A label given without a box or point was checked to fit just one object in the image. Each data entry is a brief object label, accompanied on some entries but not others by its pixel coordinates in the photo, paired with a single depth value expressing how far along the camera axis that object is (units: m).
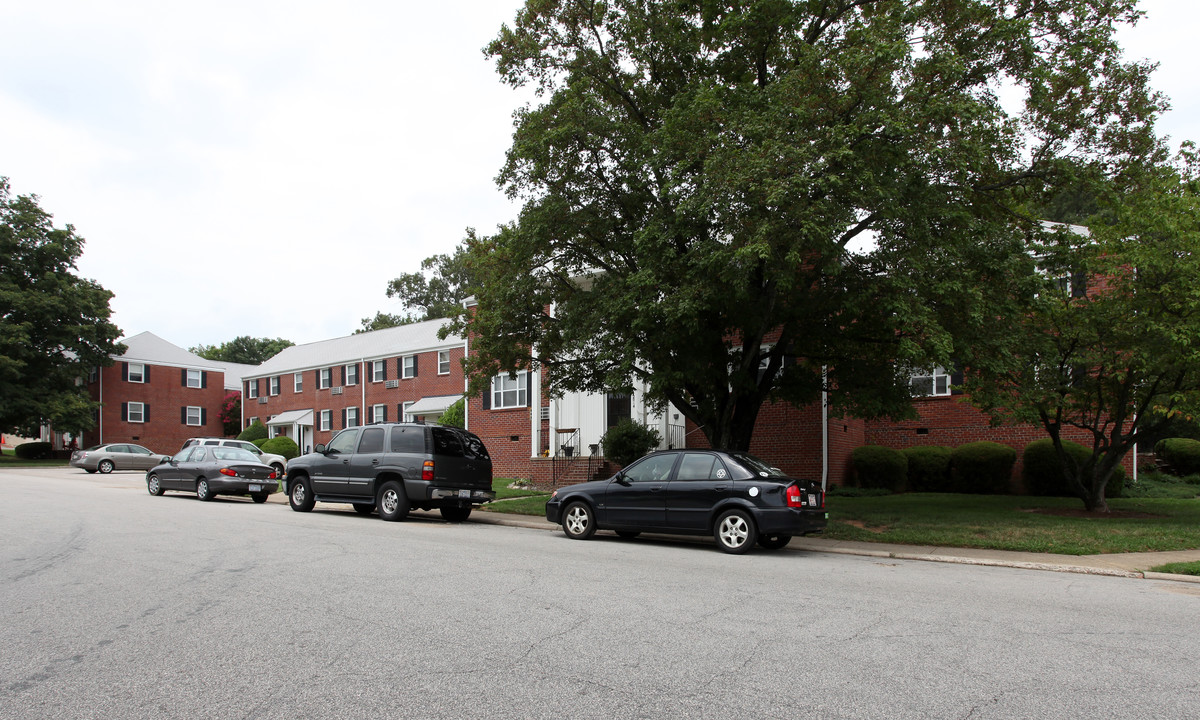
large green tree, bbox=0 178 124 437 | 42.47
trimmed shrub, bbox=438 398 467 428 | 33.47
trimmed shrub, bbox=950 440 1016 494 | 21.06
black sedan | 11.28
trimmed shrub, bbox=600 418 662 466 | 21.91
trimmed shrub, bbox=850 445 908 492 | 21.83
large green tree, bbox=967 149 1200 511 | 13.13
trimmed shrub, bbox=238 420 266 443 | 47.34
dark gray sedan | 20.12
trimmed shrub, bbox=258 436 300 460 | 38.66
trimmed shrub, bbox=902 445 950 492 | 21.97
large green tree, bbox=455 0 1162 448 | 12.23
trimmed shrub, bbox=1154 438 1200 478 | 22.34
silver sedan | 35.72
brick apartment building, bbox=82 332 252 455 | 51.16
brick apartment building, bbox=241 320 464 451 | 40.44
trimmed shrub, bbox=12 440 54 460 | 47.88
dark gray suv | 15.45
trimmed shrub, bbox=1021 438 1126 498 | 19.92
